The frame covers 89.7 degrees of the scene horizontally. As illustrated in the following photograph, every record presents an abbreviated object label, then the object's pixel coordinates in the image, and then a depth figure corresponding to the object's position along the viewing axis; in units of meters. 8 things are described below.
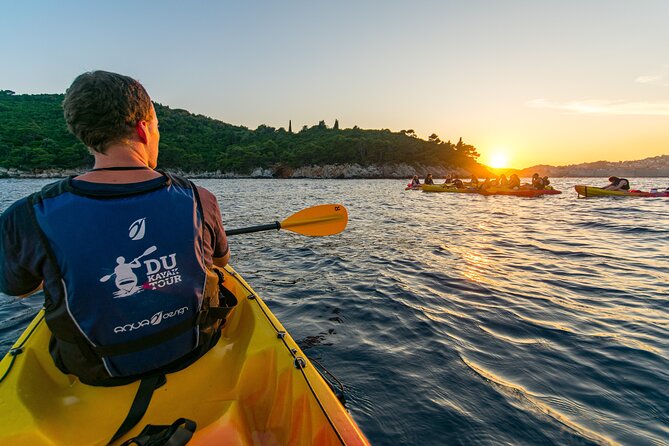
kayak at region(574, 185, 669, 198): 23.41
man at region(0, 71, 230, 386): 1.59
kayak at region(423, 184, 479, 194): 27.64
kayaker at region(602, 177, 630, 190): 22.98
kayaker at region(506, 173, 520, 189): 25.77
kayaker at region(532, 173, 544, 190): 26.20
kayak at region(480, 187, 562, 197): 25.41
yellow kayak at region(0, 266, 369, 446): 1.76
